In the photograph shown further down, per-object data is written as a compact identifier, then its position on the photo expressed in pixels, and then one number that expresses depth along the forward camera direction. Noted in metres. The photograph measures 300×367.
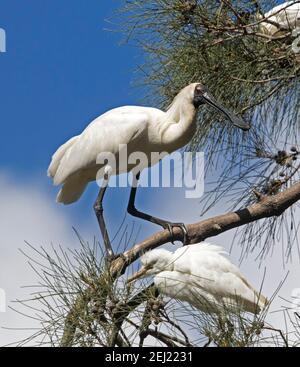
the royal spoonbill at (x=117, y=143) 7.03
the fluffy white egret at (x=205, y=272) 6.14
